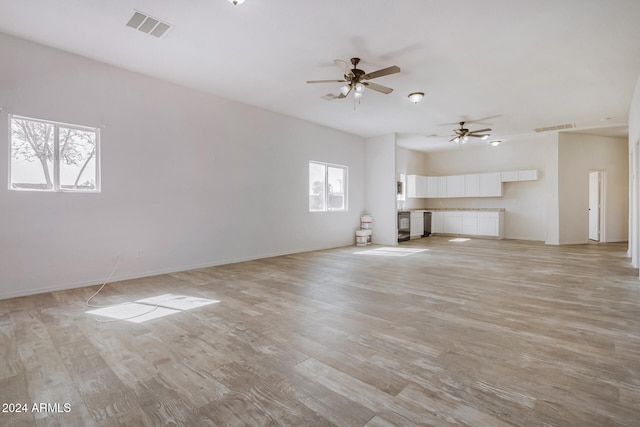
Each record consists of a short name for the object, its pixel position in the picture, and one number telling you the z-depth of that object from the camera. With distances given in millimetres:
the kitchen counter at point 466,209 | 9788
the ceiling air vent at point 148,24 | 3242
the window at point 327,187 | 7625
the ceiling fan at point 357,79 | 3832
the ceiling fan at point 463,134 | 7200
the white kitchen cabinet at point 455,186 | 10453
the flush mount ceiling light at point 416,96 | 5026
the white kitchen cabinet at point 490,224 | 9539
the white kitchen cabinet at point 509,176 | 9383
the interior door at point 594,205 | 9094
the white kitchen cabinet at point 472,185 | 10117
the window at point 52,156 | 3799
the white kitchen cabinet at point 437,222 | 10836
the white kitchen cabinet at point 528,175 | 9102
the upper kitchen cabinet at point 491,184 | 9688
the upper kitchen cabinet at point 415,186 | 10453
